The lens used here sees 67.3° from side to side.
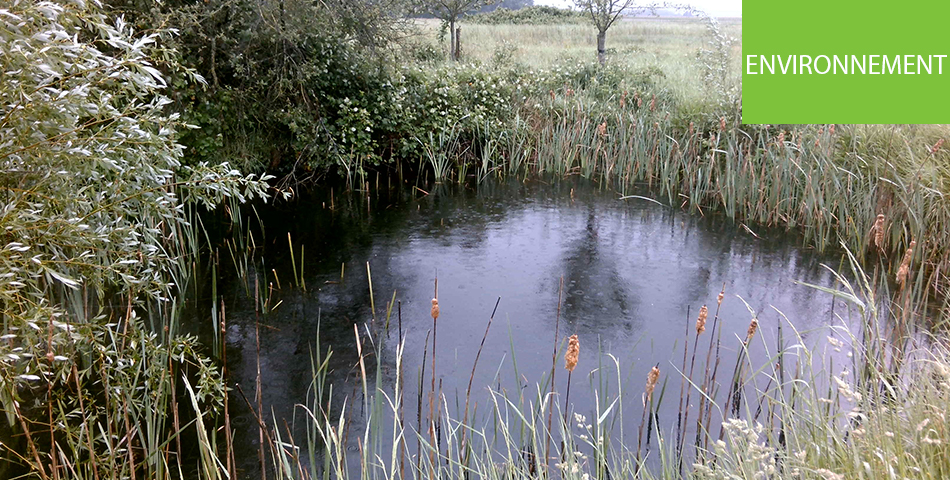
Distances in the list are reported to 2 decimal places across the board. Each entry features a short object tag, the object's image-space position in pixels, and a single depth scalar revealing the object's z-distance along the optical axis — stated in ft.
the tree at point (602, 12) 41.14
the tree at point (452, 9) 43.93
